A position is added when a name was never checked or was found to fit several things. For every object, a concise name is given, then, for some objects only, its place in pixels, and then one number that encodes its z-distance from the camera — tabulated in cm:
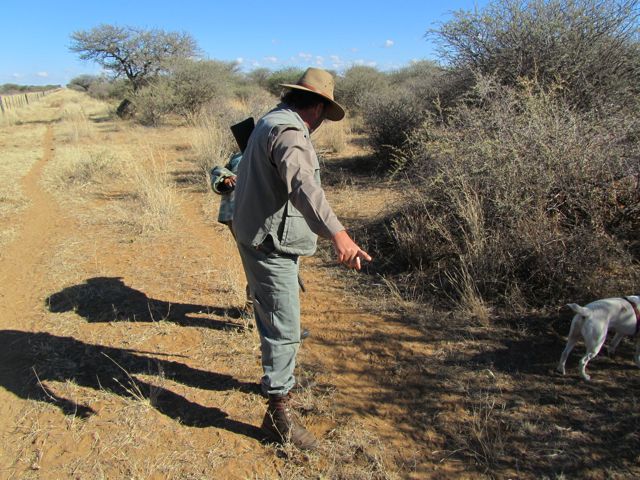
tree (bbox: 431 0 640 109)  558
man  170
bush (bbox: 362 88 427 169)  767
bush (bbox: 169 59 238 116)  1541
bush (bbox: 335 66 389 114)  1537
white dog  240
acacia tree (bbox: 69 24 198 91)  2186
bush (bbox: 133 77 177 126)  1522
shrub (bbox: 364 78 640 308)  318
